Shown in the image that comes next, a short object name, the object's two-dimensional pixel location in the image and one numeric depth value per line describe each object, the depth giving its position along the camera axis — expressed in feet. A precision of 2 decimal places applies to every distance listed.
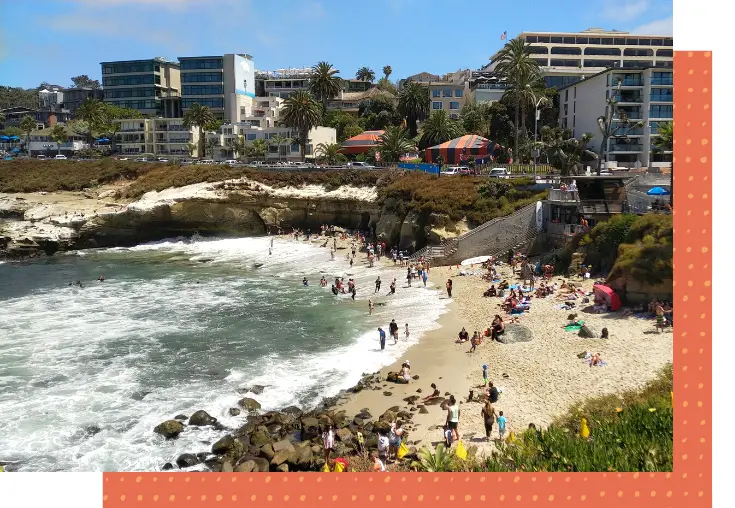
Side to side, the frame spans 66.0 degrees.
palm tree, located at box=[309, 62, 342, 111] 311.27
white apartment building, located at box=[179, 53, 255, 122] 344.49
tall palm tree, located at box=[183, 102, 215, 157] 287.48
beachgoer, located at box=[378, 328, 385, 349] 84.02
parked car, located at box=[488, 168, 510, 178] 161.72
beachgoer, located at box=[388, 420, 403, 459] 54.71
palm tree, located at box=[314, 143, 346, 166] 248.11
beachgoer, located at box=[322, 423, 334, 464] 55.84
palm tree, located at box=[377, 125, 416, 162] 230.07
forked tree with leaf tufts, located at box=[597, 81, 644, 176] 182.60
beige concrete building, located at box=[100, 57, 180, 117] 369.91
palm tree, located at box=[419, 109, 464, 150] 241.14
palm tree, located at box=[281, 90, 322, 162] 244.63
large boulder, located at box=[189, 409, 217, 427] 63.21
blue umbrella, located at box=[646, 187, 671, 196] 112.47
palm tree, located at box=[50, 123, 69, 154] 324.39
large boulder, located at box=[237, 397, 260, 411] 66.95
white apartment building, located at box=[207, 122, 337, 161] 281.33
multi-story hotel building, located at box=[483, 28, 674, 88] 320.29
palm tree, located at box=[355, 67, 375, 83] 415.85
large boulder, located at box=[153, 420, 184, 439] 60.59
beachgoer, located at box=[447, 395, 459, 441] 56.03
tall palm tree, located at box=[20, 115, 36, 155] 335.06
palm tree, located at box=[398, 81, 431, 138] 286.87
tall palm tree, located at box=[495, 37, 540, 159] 207.41
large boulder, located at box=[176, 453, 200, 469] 55.93
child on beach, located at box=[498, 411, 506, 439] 55.57
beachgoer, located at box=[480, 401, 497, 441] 55.31
